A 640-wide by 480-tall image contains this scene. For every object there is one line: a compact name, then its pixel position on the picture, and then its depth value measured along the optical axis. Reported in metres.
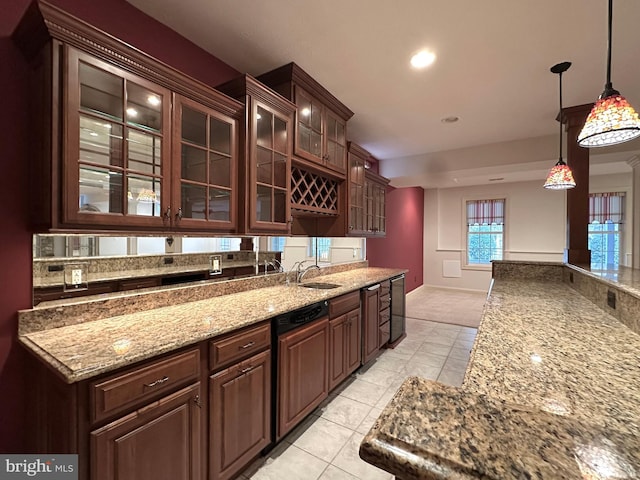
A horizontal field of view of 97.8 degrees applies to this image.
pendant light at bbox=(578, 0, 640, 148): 1.31
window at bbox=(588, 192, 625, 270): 5.54
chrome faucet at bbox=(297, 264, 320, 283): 2.87
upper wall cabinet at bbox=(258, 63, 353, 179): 2.38
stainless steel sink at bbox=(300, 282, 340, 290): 2.69
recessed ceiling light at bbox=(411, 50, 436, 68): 2.13
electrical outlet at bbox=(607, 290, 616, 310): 1.57
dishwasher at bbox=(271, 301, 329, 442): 1.75
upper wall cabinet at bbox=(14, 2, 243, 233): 1.20
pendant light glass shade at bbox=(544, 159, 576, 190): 2.43
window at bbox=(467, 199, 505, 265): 6.74
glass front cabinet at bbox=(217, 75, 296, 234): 1.97
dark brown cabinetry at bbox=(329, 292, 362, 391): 2.32
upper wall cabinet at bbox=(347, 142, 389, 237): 3.26
